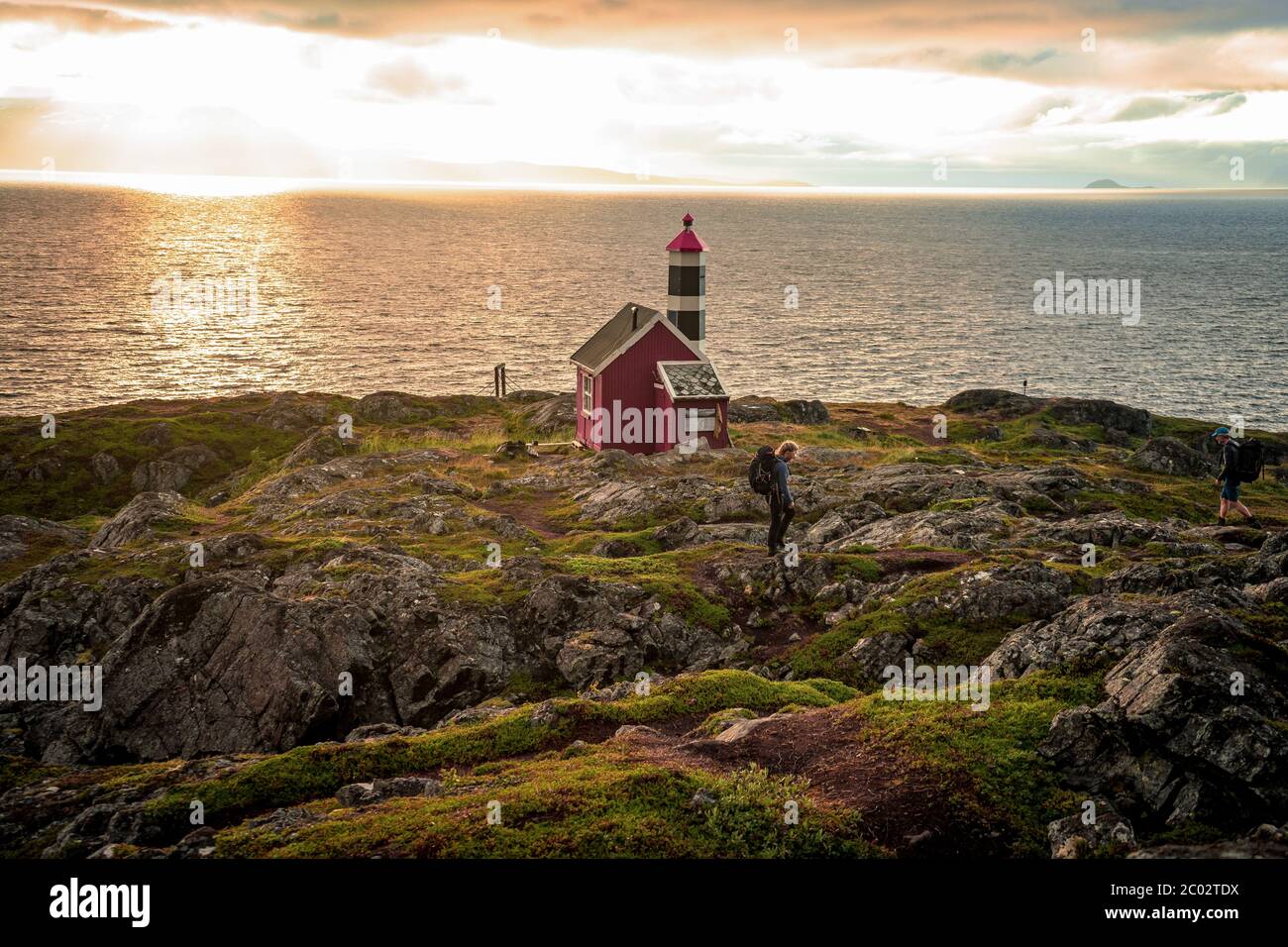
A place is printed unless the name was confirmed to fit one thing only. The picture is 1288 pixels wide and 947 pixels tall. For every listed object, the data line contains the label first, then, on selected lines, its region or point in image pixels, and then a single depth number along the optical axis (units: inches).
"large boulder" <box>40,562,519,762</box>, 690.2
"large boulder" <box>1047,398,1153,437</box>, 2642.7
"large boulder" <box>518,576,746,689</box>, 792.3
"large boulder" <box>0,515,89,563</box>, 1136.8
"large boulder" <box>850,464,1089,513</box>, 1300.4
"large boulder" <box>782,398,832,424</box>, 2539.4
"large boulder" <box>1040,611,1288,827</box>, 428.1
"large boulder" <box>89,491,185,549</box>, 1194.6
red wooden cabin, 1742.1
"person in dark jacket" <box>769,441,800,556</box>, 893.8
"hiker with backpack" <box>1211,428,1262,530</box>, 1035.9
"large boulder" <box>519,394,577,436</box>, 2203.5
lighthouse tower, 1766.7
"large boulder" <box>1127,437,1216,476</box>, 1902.1
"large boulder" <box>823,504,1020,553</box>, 1043.9
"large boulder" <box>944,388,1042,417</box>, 2787.9
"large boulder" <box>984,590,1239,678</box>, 591.3
